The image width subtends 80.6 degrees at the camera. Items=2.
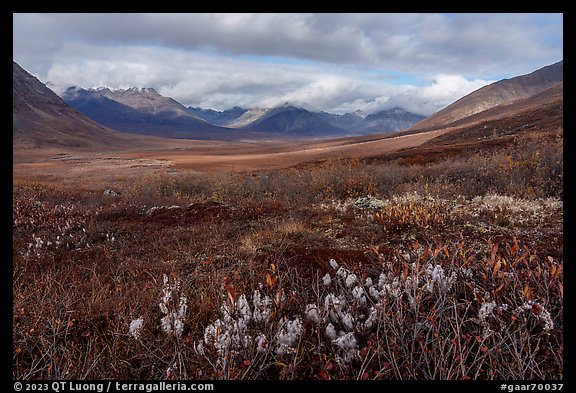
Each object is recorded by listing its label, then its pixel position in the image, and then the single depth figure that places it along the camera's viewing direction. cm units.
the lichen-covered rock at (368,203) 925
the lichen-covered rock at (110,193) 1630
